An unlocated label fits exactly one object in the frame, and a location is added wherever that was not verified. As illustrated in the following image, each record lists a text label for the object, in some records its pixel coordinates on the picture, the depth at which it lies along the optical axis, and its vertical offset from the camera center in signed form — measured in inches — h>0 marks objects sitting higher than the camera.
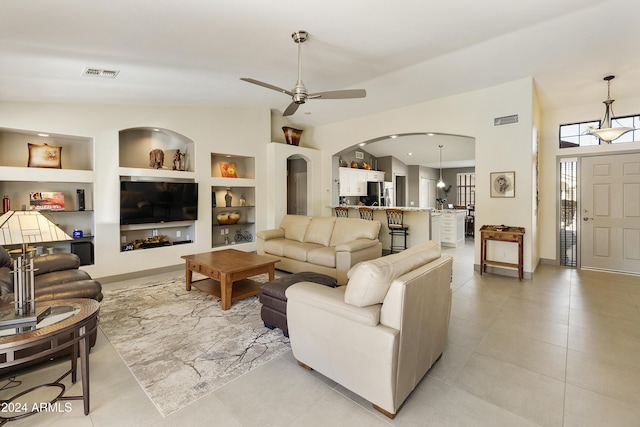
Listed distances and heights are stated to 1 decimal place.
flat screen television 191.0 +6.3
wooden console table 182.5 -18.2
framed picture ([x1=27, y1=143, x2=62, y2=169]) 164.6 +31.2
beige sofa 172.2 -22.3
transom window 196.1 +53.7
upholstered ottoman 110.3 -33.9
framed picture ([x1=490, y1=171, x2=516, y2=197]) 188.7 +15.8
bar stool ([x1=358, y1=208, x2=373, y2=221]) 270.7 -3.3
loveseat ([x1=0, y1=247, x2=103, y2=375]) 94.3 -25.5
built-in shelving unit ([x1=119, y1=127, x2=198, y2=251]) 200.6 +31.7
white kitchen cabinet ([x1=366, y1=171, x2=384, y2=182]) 401.5 +46.0
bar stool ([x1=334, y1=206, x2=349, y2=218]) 282.5 -1.3
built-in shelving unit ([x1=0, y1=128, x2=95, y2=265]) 160.9 +18.7
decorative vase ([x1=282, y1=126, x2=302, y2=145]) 277.5 +70.5
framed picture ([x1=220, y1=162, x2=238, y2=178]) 248.4 +34.0
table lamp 69.8 -6.7
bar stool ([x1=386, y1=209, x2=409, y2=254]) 254.3 -15.2
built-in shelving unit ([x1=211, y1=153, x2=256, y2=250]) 243.4 +9.0
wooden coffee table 137.6 -29.8
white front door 197.2 -3.7
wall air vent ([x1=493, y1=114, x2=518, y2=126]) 185.0 +55.8
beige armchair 68.4 -29.1
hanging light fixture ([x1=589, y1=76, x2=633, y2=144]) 168.2 +44.3
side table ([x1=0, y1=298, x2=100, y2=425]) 60.2 -25.8
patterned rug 85.0 -47.5
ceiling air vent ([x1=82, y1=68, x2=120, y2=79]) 135.0 +64.2
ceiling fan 130.5 +56.0
